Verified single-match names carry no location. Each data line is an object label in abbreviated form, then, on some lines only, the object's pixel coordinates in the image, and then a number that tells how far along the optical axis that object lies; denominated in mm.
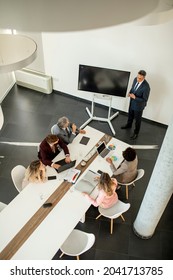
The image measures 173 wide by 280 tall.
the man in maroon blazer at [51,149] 4316
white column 3070
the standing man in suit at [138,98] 5254
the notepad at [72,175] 4125
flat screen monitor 5344
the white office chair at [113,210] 4035
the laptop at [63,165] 4238
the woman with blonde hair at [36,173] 3930
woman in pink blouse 3762
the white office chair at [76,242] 3579
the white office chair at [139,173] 4417
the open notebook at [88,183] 4020
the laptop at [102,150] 4552
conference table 3369
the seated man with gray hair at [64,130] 4715
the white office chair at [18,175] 4238
